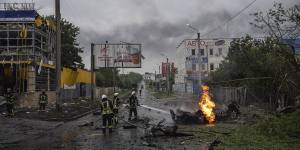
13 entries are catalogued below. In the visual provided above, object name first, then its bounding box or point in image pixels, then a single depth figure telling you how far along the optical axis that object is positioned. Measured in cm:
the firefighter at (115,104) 1113
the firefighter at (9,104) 1422
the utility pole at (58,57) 1585
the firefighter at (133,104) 1292
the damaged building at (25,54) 1891
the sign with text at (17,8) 2052
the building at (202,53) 4754
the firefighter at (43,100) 1599
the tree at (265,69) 977
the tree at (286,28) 860
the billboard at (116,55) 3100
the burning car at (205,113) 1198
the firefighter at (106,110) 991
